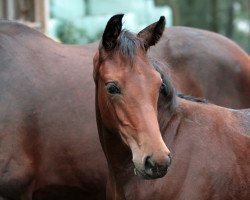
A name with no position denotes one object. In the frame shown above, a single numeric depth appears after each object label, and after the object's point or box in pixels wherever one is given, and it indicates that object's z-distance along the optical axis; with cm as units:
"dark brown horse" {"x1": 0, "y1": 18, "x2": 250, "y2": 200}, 958
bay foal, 754
